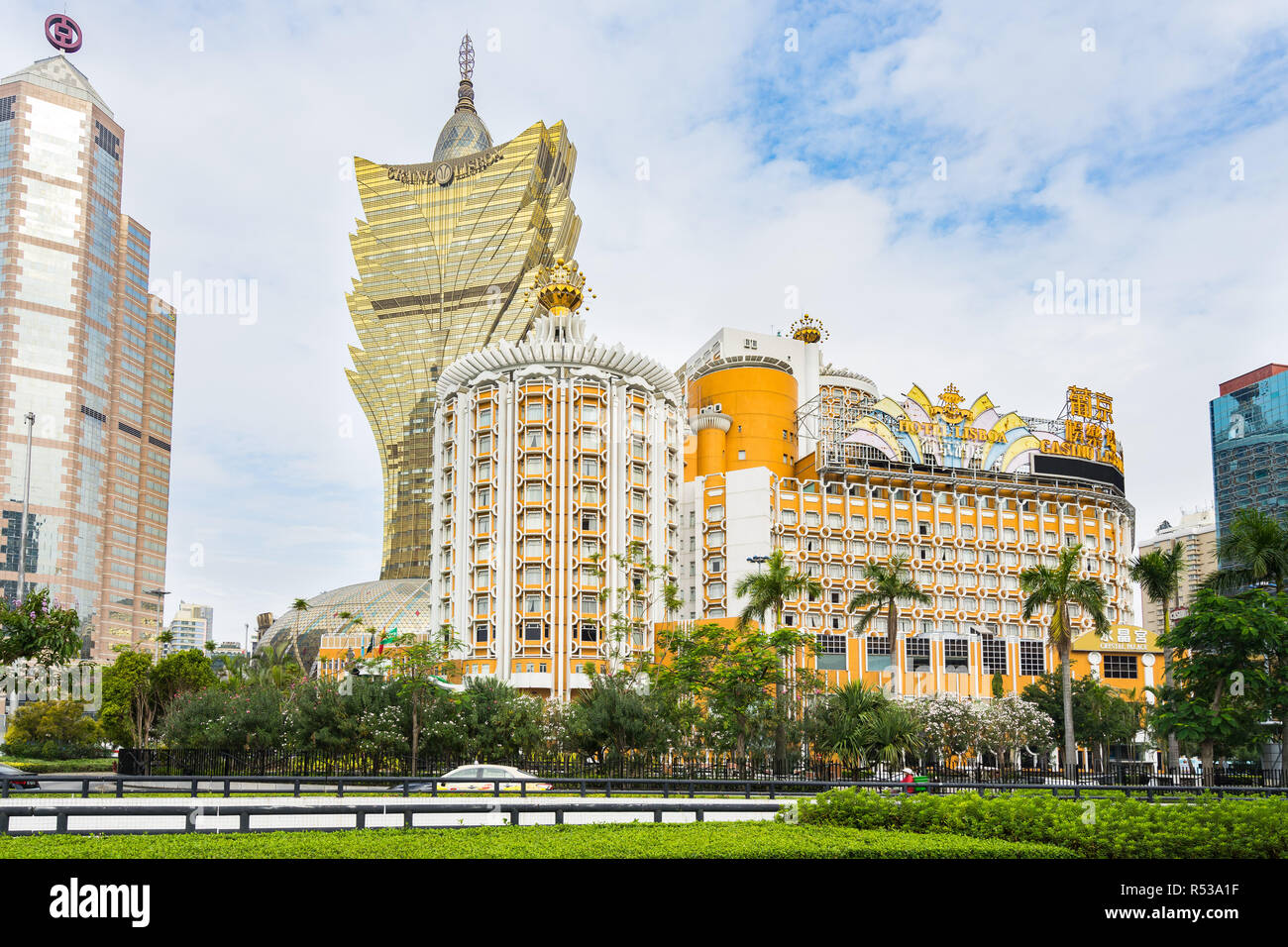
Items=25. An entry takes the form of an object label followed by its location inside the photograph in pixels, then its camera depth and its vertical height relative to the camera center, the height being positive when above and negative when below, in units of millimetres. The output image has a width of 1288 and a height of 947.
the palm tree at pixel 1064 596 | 60000 +2277
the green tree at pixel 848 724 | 49969 -3960
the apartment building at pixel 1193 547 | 191475 +15801
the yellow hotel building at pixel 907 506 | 103062 +13219
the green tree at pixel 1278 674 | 50000 -1730
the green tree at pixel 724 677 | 55438 -1929
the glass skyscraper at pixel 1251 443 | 178000 +32205
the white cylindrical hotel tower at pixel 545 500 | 89125 +11729
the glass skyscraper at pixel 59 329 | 179500 +52874
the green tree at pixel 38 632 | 48688 +516
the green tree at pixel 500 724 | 53844 -4093
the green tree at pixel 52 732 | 87375 -7181
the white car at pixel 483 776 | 38344 -4956
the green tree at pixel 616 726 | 51844 -4025
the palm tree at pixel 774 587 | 63875 +2976
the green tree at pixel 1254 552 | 56406 +4331
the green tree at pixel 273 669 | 95862 -2482
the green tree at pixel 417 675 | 53094 -1777
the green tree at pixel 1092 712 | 74938 -5180
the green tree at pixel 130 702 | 84188 -4531
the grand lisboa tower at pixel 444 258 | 186500 +66377
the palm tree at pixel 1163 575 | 66438 +3749
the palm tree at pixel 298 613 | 118875 +3852
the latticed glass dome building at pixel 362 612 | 160500 +4372
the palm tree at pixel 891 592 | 72562 +3060
